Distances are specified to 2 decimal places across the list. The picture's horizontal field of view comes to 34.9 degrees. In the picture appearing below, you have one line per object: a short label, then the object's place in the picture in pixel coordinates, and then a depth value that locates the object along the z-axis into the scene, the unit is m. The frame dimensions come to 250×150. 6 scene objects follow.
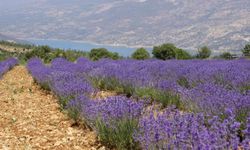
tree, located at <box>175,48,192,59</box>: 31.23
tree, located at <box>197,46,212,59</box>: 42.06
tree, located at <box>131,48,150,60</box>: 30.09
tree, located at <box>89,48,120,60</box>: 30.55
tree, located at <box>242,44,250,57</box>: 31.63
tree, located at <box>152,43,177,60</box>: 30.96
